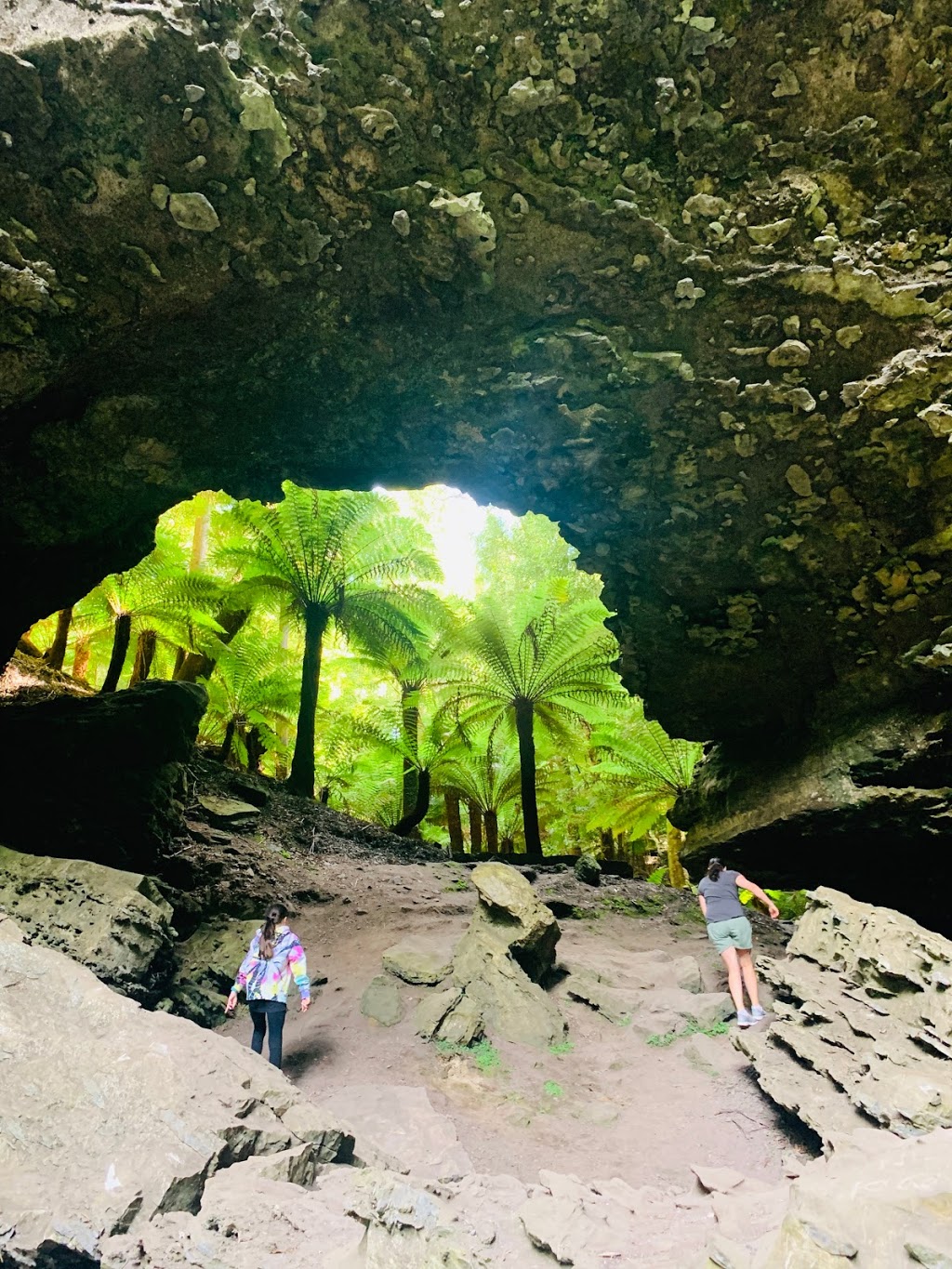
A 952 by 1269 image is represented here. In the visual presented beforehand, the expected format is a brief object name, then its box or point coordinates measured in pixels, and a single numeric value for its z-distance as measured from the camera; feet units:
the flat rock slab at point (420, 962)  16.75
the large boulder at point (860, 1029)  9.83
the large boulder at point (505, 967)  14.89
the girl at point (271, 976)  13.39
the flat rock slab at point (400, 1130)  9.95
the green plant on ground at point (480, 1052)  13.85
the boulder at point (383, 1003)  15.38
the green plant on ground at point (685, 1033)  14.98
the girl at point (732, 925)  15.35
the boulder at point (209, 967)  14.90
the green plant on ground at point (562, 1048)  14.60
